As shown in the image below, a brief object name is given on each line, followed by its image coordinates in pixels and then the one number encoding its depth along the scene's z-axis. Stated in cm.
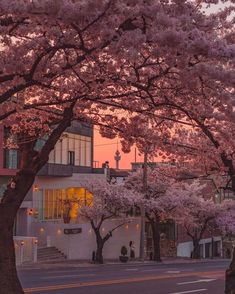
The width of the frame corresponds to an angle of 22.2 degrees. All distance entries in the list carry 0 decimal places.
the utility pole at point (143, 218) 4272
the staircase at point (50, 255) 4122
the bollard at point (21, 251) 3766
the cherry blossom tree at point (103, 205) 4306
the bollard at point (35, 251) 3916
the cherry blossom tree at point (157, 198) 4617
